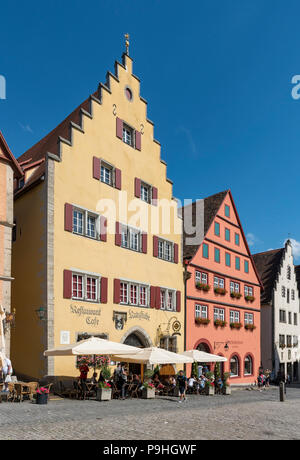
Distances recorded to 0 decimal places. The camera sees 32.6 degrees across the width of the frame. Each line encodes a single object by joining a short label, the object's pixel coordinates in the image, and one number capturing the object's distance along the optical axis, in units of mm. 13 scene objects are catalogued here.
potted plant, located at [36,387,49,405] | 17703
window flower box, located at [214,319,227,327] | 35162
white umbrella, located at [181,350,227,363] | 26141
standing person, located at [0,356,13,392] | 17875
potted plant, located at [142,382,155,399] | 22406
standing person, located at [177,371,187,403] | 22891
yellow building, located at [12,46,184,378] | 22891
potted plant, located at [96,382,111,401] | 19938
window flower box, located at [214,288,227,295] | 35891
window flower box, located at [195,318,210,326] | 33000
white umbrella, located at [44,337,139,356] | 19234
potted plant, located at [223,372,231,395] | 28469
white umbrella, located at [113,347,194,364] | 21688
